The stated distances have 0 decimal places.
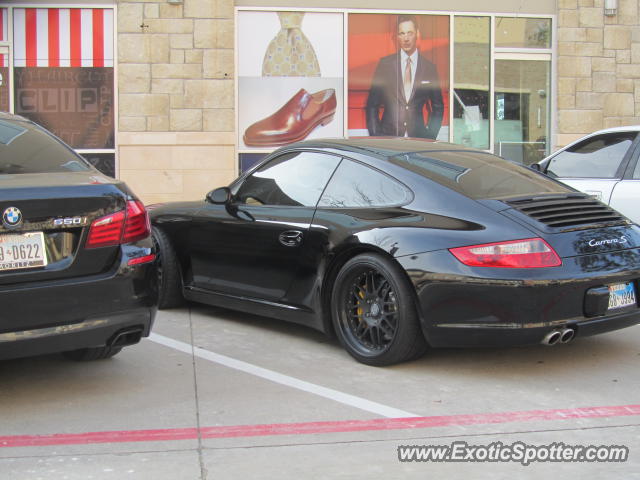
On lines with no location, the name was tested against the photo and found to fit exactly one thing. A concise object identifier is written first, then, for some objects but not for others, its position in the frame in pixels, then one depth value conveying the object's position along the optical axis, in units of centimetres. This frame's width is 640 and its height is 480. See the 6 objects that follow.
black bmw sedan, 410
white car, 727
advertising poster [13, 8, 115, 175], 1268
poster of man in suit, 1331
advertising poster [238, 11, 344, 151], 1309
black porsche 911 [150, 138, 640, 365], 469
